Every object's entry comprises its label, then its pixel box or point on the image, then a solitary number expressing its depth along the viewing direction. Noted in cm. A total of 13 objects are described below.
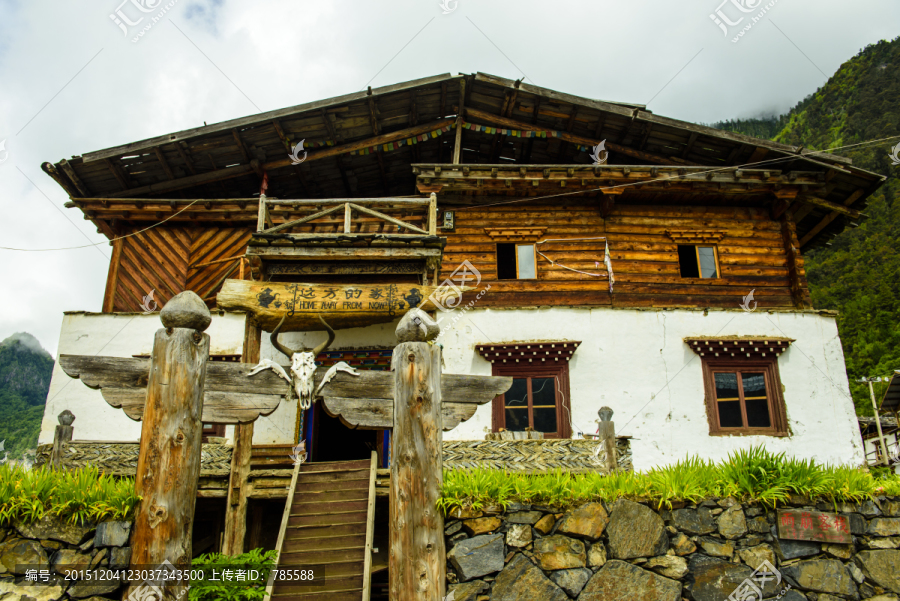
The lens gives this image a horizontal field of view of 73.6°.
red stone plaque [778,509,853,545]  583
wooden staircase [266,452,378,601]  733
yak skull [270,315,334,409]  564
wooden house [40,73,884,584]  1251
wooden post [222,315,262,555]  955
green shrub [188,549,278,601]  610
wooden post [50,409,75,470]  1008
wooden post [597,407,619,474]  966
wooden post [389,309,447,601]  536
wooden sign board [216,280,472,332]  1034
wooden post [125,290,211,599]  525
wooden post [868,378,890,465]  2044
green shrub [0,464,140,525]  537
